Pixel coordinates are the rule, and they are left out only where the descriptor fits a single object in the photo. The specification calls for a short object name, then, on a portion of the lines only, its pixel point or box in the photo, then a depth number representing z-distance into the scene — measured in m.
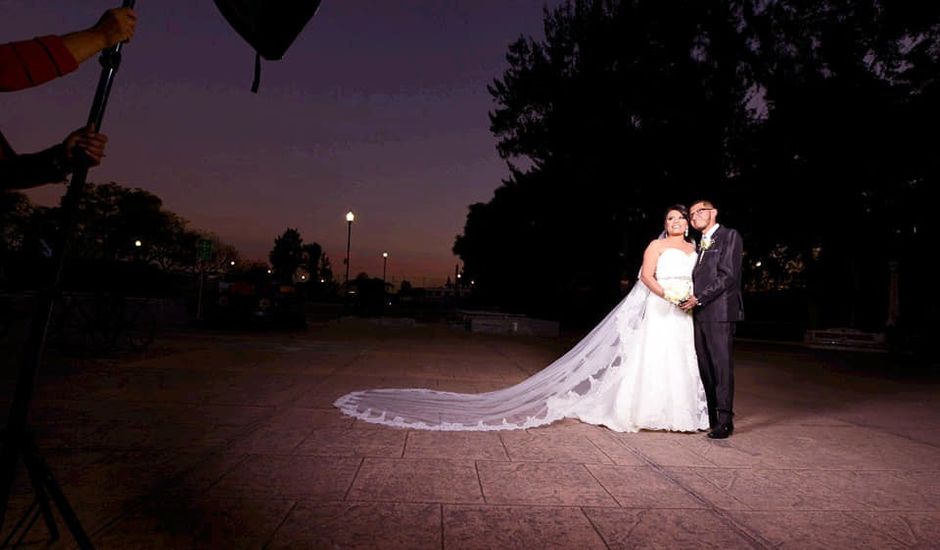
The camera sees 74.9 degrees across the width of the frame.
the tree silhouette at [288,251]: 130.00
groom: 5.77
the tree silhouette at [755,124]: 22.42
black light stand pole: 1.95
